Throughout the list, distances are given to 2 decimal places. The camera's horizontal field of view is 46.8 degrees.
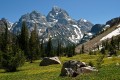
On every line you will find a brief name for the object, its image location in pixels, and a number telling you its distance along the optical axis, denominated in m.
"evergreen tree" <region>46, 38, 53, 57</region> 83.05
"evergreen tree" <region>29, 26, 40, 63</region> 58.06
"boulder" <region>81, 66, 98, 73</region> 20.50
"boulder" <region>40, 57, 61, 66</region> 44.18
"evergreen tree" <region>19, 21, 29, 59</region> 65.47
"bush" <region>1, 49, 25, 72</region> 35.18
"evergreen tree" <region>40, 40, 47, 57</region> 86.93
